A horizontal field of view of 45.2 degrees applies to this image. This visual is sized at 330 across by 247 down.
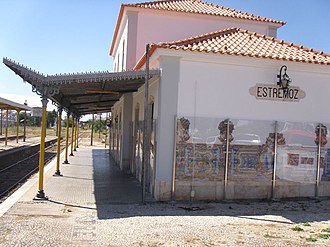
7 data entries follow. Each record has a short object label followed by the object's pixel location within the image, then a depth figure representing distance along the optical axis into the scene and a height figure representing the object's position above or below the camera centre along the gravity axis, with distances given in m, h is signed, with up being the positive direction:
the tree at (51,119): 84.22 +1.40
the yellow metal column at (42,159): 8.83 -0.78
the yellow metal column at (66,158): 17.26 -1.42
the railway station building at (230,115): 9.08 +0.41
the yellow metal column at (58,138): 12.68 -0.42
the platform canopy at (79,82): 8.40 +1.06
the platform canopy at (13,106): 22.87 +1.22
